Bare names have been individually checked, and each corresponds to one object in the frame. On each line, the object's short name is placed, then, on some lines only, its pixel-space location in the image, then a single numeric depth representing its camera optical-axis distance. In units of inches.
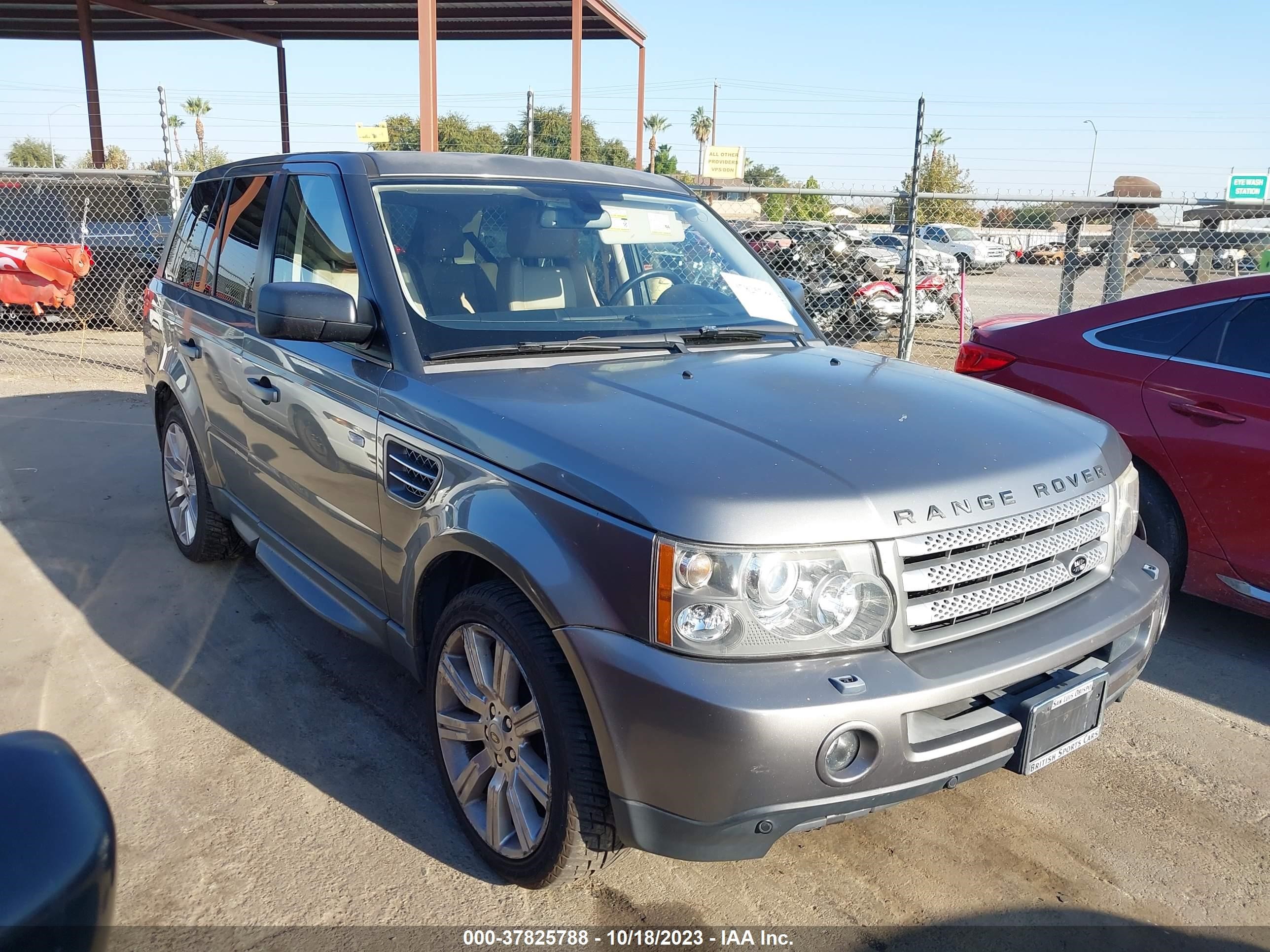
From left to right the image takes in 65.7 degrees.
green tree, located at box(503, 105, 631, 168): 1523.1
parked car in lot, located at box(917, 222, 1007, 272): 749.9
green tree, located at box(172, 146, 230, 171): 1365.0
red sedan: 154.8
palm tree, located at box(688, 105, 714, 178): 3134.4
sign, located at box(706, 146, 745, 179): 622.8
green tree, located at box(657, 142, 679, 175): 2153.1
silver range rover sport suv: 81.4
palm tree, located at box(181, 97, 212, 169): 2854.3
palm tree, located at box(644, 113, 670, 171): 3164.4
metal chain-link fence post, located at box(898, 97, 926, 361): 279.7
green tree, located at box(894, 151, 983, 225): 1200.2
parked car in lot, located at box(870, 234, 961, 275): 517.0
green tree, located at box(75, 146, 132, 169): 1610.6
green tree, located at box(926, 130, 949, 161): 2433.6
